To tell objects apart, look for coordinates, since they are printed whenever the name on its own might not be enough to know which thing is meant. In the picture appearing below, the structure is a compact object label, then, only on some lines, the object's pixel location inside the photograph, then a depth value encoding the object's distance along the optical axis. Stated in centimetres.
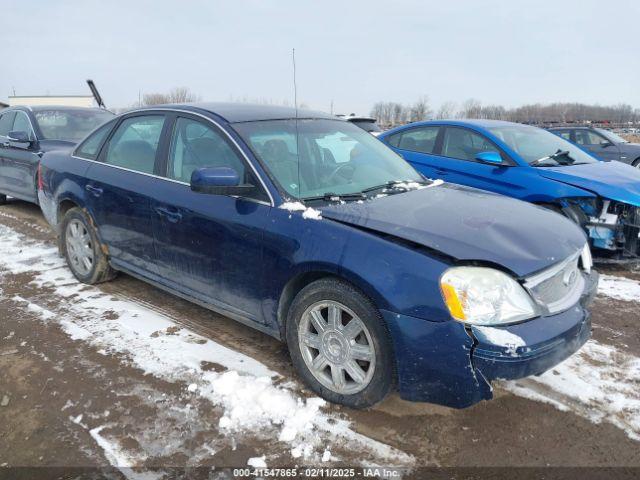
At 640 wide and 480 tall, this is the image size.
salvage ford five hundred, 239
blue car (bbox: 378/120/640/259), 498
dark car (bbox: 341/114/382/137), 1343
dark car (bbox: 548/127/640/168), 1258
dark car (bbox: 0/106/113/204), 704
